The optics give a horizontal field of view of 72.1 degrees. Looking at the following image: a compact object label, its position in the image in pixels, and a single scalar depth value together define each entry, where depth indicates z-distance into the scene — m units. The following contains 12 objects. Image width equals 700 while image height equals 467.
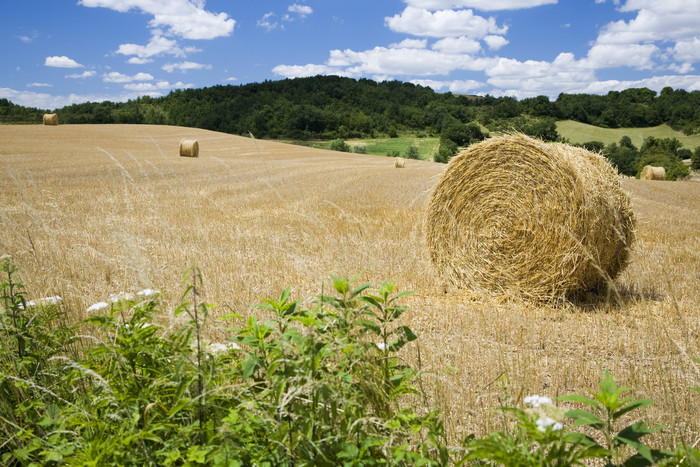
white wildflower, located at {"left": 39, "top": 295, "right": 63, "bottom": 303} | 2.98
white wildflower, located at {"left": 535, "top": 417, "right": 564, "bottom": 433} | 1.44
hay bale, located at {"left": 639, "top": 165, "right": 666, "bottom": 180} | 26.84
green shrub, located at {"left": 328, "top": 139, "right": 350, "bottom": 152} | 53.44
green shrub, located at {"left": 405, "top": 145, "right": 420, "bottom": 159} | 50.97
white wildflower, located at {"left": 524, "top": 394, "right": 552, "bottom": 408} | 1.67
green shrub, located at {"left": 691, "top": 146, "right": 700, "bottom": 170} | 46.86
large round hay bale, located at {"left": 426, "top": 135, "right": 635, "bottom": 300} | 5.35
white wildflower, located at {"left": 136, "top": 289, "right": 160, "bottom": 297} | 2.32
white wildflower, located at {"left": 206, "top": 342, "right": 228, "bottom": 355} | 2.27
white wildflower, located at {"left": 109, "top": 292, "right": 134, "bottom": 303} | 2.40
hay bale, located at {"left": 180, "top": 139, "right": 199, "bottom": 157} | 27.80
